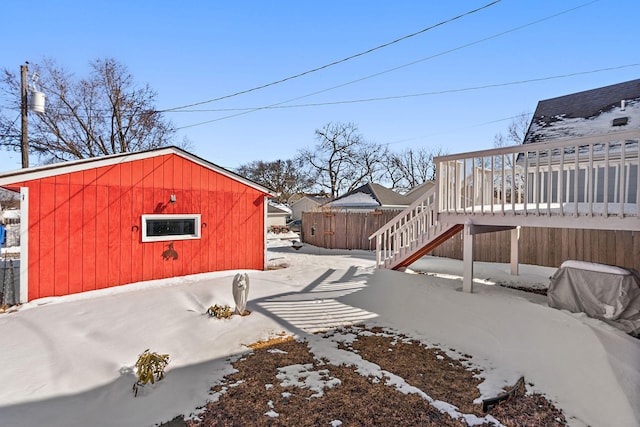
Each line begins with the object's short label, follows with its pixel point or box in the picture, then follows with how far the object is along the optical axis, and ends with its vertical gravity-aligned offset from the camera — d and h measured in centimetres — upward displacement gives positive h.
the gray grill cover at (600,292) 452 -116
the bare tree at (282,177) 4366 +404
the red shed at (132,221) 564 -29
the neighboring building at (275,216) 2727 -75
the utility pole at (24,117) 1015 +264
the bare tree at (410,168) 3931 +476
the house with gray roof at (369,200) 1948 +50
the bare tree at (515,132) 2678 +637
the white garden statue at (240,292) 501 -127
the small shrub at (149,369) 304 -151
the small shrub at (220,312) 484 -152
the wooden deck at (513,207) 446 +5
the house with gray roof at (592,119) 847 +259
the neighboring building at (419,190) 2569 +149
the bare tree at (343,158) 3506 +529
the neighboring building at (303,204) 3856 +43
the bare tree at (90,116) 1670 +486
